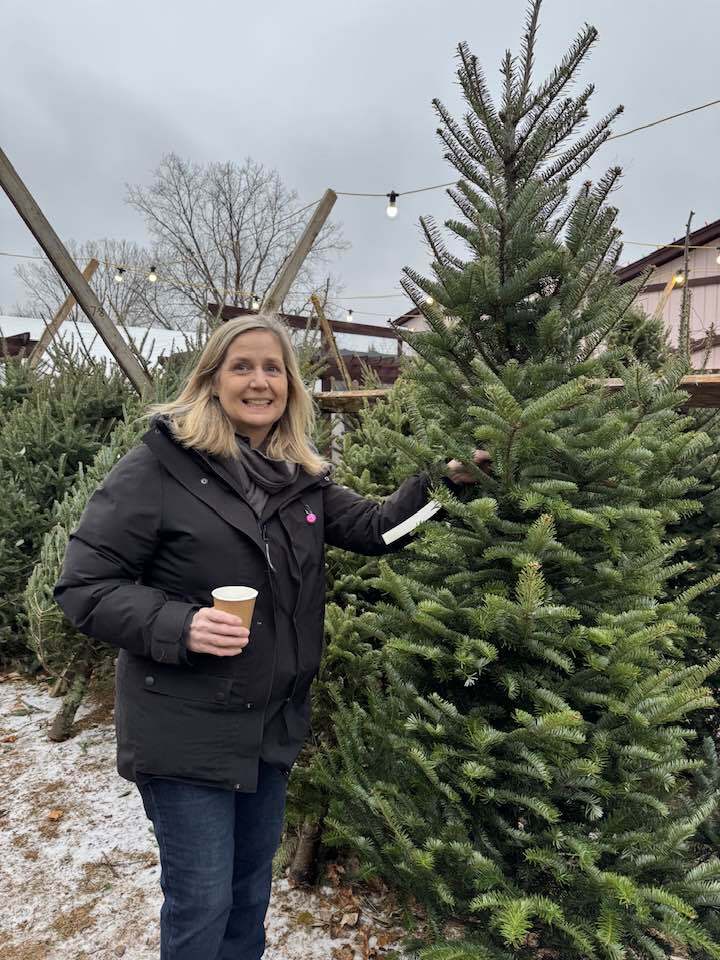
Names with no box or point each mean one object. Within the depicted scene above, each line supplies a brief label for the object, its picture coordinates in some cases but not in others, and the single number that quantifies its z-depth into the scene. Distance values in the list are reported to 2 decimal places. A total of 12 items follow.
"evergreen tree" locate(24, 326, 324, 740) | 4.35
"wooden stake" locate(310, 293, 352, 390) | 8.85
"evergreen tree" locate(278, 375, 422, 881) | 2.93
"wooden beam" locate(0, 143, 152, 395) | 6.06
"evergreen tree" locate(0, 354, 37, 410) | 7.73
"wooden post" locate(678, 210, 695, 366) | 4.34
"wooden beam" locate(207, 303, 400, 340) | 13.16
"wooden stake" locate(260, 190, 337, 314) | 7.27
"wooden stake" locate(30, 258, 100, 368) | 8.67
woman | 1.77
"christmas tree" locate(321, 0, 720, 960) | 1.84
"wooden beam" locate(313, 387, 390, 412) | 6.11
